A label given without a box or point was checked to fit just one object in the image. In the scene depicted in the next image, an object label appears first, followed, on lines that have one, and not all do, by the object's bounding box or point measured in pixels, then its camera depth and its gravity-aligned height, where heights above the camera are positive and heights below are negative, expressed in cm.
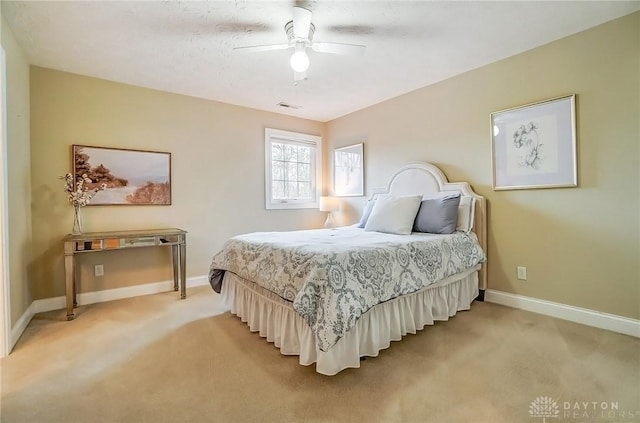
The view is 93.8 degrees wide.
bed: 179 -50
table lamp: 480 +8
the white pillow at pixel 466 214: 305 -6
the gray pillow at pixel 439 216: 293 -7
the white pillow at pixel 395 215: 297 -6
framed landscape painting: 324 +47
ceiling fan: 217 +126
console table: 277 -29
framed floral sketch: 260 +58
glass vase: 310 -6
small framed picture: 457 +63
